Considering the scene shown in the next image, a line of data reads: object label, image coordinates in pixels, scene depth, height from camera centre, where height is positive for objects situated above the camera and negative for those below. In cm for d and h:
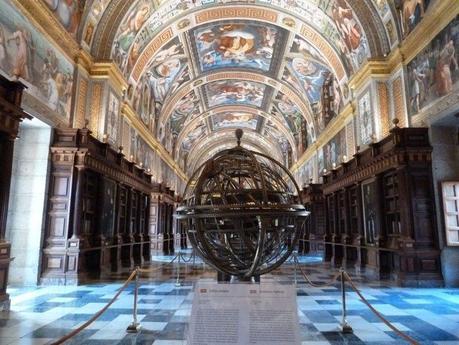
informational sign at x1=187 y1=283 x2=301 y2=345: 238 -57
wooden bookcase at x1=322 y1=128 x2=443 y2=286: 909 +67
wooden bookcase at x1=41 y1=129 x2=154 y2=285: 926 +64
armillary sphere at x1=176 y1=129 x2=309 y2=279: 281 +11
